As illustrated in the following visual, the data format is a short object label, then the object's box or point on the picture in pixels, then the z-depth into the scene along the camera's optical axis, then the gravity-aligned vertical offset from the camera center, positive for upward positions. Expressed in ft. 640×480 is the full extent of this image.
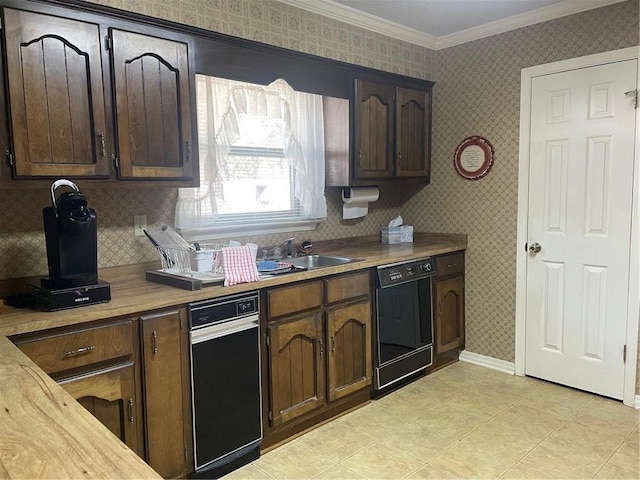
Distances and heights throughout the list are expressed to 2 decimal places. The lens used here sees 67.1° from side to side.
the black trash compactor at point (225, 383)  7.31 -2.92
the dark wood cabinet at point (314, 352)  8.38 -2.94
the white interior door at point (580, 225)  9.93 -0.75
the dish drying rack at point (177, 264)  7.57 -1.12
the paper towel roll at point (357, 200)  11.84 -0.13
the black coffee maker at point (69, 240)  6.40 -0.53
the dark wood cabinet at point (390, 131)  11.12 +1.53
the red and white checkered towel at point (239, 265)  7.81 -1.12
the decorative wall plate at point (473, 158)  12.01 +0.89
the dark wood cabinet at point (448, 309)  11.84 -2.93
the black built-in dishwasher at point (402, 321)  10.30 -2.86
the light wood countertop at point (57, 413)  2.94 -1.61
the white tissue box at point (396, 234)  12.84 -1.08
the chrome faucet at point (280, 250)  10.57 -1.18
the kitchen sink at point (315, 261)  10.46 -1.44
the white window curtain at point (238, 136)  9.11 +1.22
